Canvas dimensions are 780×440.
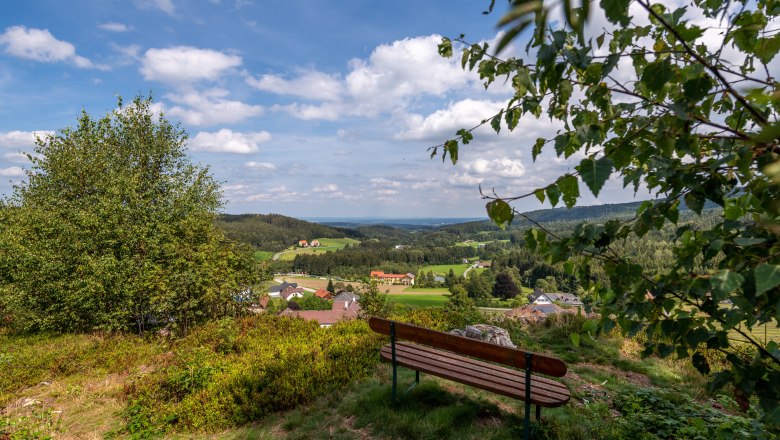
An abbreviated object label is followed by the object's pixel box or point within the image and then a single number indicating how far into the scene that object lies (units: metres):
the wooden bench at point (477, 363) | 3.93
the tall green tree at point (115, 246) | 10.02
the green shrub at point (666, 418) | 3.91
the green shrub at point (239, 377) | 5.04
